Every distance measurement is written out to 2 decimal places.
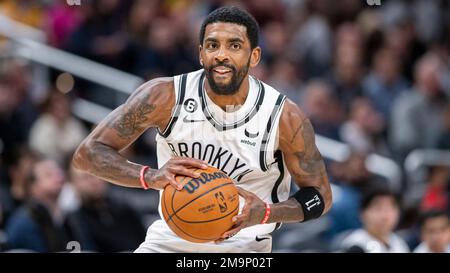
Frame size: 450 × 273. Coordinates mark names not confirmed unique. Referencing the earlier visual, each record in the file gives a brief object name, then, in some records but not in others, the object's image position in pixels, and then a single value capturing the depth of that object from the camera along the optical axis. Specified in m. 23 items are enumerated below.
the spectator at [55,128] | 10.21
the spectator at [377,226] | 7.78
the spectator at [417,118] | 10.77
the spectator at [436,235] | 8.05
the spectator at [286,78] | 10.43
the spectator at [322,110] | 10.25
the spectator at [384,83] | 10.96
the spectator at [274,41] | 11.08
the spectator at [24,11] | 11.40
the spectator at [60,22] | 11.14
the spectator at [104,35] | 10.70
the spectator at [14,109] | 10.28
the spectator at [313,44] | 11.23
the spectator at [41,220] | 8.20
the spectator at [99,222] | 8.57
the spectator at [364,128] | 10.50
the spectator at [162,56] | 9.96
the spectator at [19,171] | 9.41
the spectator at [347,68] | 10.85
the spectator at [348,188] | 9.18
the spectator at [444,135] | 10.74
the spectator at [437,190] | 9.92
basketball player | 6.04
